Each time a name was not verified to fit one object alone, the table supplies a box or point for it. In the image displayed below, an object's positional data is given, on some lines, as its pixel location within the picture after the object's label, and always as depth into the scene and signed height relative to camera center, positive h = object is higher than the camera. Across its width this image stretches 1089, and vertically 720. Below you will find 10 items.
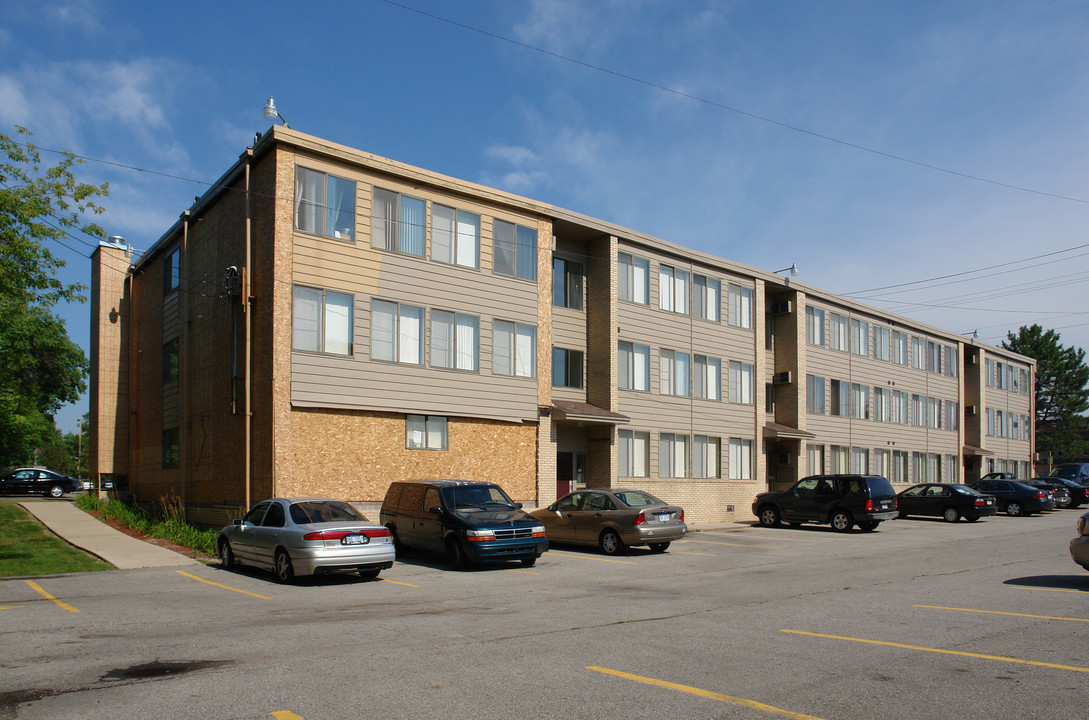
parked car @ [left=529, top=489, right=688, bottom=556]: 18.72 -2.59
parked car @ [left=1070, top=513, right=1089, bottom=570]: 12.19 -1.99
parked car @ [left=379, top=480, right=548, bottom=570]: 15.78 -2.28
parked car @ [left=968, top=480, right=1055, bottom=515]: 34.31 -3.58
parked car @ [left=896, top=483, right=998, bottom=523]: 30.73 -3.42
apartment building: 20.25 +1.91
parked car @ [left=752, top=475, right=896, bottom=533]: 25.17 -2.84
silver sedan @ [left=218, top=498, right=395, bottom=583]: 13.73 -2.28
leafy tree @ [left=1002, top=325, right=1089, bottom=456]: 85.12 +2.35
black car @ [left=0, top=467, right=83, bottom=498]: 43.94 -4.05
